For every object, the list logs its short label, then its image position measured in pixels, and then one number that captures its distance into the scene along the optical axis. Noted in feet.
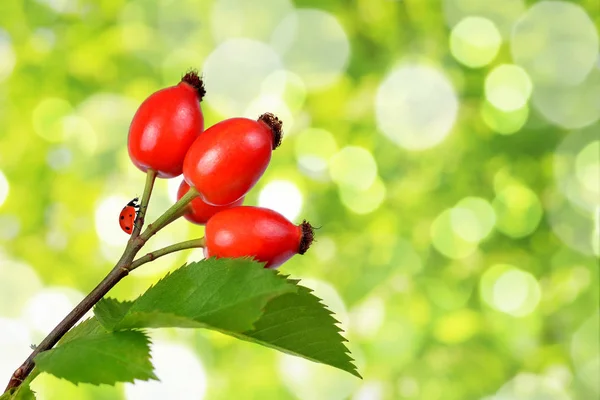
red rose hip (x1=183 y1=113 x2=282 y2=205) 1.30
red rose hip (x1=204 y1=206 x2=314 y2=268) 1.29
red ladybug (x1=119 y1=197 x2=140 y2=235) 1.39
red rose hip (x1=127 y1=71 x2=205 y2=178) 1.33
